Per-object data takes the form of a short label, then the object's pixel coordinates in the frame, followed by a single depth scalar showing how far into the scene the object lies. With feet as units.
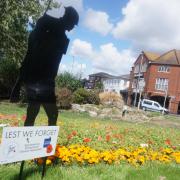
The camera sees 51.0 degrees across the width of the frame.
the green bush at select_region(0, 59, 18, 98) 24.49
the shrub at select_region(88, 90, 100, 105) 50.83
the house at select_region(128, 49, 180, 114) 112.73
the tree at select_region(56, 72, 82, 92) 45.76
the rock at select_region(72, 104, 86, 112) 44.94
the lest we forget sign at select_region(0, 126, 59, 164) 7.35
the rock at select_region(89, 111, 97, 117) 42.86
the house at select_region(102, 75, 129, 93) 138.04
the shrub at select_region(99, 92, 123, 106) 52.33
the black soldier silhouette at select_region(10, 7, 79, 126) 8.40
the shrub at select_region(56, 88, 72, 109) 44.05
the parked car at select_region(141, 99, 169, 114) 92.52
